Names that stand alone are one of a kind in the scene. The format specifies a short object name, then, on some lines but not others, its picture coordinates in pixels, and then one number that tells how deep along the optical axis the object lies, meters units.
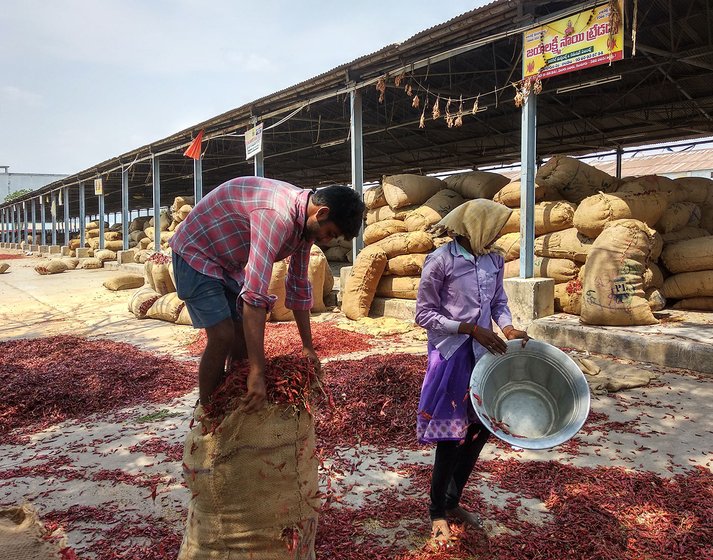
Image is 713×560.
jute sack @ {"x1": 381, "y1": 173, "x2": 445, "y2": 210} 9.04
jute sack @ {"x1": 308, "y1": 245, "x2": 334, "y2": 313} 8.94
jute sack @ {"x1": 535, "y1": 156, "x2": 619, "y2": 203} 7.56
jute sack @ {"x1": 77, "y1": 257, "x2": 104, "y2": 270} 22.77
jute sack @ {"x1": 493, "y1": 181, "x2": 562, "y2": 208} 7.61
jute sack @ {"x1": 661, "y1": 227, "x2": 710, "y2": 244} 7.41
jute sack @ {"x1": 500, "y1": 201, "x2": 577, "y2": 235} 7.35
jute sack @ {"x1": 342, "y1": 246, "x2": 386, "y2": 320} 8.52
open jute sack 2.01
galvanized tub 2.26
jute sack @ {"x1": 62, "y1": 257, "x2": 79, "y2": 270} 22.38
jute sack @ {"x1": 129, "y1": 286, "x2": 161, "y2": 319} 9.70
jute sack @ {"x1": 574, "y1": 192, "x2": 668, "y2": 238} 6.63
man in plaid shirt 1.90
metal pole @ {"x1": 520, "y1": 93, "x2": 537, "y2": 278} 7.11
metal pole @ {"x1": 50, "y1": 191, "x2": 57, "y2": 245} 29.42
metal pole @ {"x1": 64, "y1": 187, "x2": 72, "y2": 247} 28.26
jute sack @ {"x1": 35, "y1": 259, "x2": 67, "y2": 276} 20.12
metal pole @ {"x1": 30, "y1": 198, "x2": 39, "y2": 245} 35.94
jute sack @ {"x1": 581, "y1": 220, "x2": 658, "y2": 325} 6.17
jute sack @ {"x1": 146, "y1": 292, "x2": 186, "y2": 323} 8.92
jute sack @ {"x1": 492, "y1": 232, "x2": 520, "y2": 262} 7.73
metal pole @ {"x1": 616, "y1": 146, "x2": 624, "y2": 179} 15.40
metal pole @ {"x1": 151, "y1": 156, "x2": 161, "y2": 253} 18.44
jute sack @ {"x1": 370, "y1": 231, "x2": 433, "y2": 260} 8.23
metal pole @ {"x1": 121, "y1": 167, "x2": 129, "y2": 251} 21.30
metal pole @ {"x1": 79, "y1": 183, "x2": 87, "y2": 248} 26.38
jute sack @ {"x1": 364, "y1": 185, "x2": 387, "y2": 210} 9.73
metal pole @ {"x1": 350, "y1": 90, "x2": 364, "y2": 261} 9.98
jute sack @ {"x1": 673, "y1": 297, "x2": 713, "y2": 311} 7.07
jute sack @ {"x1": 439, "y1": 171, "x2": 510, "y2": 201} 8.83
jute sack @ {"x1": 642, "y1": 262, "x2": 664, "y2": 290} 6.64
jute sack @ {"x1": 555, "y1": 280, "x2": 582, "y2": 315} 7.09
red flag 14.32
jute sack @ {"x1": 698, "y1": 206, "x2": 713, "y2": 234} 8.05
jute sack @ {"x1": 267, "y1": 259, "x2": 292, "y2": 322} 7.88
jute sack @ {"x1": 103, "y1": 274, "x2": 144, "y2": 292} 14.02
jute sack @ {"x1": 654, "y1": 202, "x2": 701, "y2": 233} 7.37
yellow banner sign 5.96
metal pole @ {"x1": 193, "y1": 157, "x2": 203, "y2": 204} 15.67
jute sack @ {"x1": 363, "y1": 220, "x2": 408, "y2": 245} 8.93
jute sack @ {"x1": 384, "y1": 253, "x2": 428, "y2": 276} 8.23
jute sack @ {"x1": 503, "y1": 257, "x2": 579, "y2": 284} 7.20
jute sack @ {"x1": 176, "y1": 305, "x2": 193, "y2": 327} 8.68
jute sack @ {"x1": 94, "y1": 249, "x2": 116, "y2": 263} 23.31
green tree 56.06
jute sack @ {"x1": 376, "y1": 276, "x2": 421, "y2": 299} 8.40
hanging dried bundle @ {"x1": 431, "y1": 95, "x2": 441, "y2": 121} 8.25
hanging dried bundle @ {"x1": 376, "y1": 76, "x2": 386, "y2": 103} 9.19
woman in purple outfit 2.39
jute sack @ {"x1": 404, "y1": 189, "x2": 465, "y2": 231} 8.49
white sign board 12.21
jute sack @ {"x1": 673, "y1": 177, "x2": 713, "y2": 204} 7.76
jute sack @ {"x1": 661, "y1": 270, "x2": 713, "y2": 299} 6.89
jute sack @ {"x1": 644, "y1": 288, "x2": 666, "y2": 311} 6.82
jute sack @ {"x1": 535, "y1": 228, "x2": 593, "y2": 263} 7.01
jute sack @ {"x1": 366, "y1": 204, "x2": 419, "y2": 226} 9.16
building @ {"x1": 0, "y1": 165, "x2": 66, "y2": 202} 67.12
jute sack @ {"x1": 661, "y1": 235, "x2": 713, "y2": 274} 6.80
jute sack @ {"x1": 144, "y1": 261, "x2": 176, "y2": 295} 9.77
